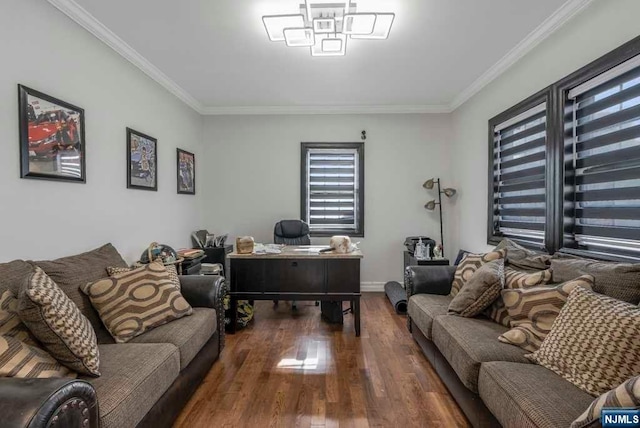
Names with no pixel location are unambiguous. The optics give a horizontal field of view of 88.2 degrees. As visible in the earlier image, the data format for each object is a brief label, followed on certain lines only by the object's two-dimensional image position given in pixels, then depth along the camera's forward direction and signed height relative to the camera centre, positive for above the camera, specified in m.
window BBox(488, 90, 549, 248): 2.81 +0.33
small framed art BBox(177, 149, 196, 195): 4.09 +0.46
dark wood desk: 3.13 -0.66
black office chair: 4.17 -0.32
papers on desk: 3.21 -0.42
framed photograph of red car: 1.98 +0.46
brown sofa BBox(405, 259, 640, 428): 1.32 -0.79
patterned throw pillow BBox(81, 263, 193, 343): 1.99 -0.60
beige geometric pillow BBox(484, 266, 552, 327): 2.07 -0.49
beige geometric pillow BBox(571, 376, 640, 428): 0.96 -0.59
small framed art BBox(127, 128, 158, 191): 3.04 +0.46
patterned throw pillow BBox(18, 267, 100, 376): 1.42 -0.52
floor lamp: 4.48 +0.20
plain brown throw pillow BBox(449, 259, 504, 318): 2.21 -0.58
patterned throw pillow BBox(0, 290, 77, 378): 1.25 -0.58
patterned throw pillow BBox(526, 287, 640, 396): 1.33 -0.59
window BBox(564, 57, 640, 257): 1.98 +0.29
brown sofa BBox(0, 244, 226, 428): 1.04 -0.76
